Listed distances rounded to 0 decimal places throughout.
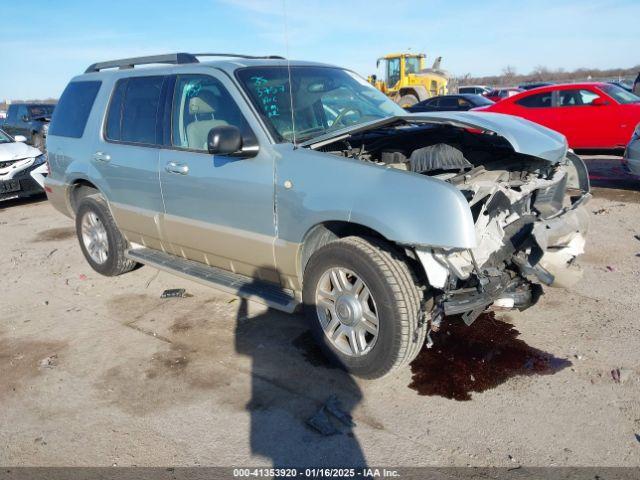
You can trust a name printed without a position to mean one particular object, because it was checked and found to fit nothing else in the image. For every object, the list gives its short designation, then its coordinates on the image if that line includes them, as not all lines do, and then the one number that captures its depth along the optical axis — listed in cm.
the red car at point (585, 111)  1044
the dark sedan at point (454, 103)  1644
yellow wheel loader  2294
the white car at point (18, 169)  907
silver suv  303
